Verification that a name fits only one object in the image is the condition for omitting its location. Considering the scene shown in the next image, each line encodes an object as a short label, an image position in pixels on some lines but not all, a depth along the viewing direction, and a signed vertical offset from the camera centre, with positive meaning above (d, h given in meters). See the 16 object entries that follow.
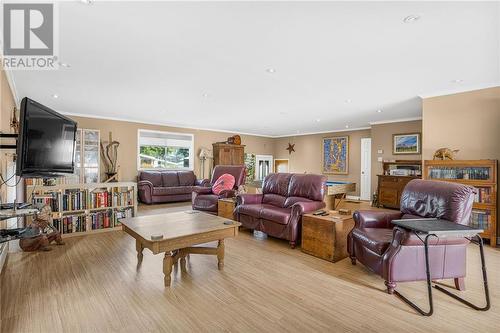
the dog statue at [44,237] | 3.13 -0.96
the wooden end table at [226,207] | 4.41 -0.77
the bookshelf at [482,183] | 3.60 -0.24
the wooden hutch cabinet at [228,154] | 8.45 +0.41
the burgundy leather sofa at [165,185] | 6.69 -0.59
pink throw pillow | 5.27 -0.40
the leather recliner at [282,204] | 3.42 -0.60
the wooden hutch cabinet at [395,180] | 6.10 -0.34
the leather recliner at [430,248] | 2.18 -0.74
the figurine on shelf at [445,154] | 4.00 +0.21
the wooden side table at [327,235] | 2.92 -0.85
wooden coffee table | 2.26 -0.66
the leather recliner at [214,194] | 5.04 -0.58
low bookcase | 3.66 -0.64
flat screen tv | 1.70 +0.18
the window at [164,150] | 7.53 +0.48
